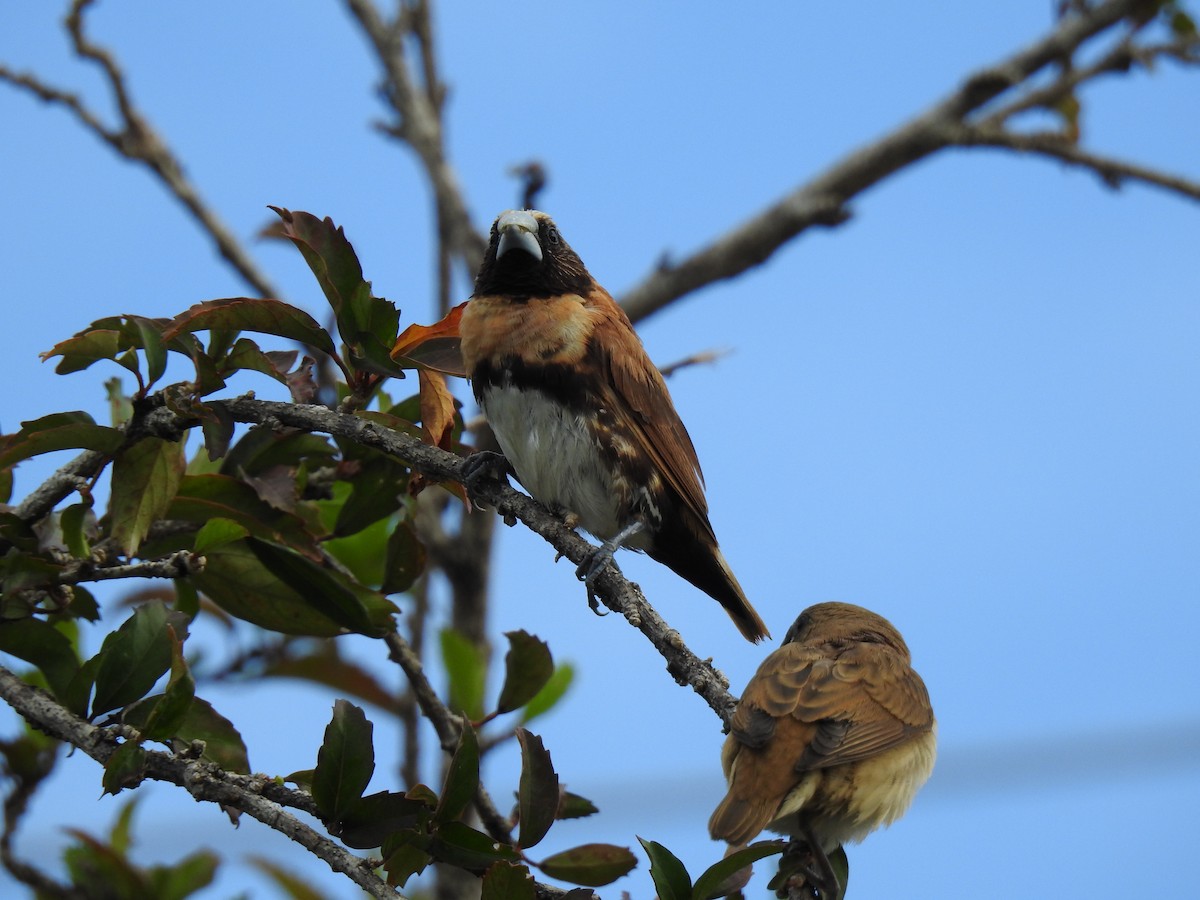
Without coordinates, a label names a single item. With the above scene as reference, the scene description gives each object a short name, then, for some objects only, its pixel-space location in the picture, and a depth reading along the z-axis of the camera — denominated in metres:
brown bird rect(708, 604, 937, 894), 6.82
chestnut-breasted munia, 7.73
